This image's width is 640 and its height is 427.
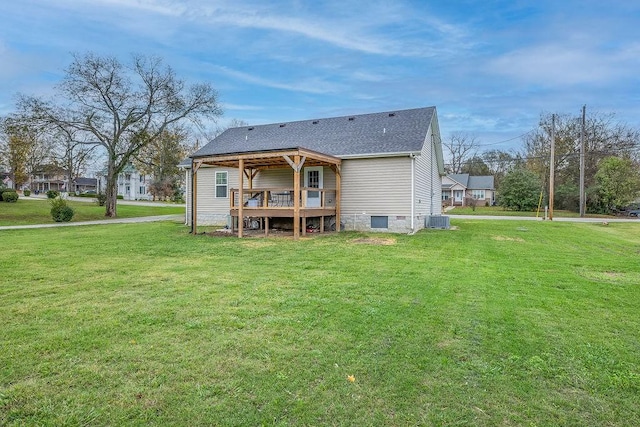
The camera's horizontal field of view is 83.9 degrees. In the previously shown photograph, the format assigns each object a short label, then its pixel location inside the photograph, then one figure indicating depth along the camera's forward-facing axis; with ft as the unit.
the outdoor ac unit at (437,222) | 51.19
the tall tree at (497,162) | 160.41
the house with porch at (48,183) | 215.51
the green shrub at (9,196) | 84.46
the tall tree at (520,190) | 109.40
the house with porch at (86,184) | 222.03
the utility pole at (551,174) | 74.18
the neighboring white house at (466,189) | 154.61
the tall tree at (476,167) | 170.78
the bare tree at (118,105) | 68.80
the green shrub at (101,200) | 100.68
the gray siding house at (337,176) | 42.91
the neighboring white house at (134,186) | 172.96
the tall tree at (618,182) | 92.32
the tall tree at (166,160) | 120.67
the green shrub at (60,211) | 62.49
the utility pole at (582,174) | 87.65
